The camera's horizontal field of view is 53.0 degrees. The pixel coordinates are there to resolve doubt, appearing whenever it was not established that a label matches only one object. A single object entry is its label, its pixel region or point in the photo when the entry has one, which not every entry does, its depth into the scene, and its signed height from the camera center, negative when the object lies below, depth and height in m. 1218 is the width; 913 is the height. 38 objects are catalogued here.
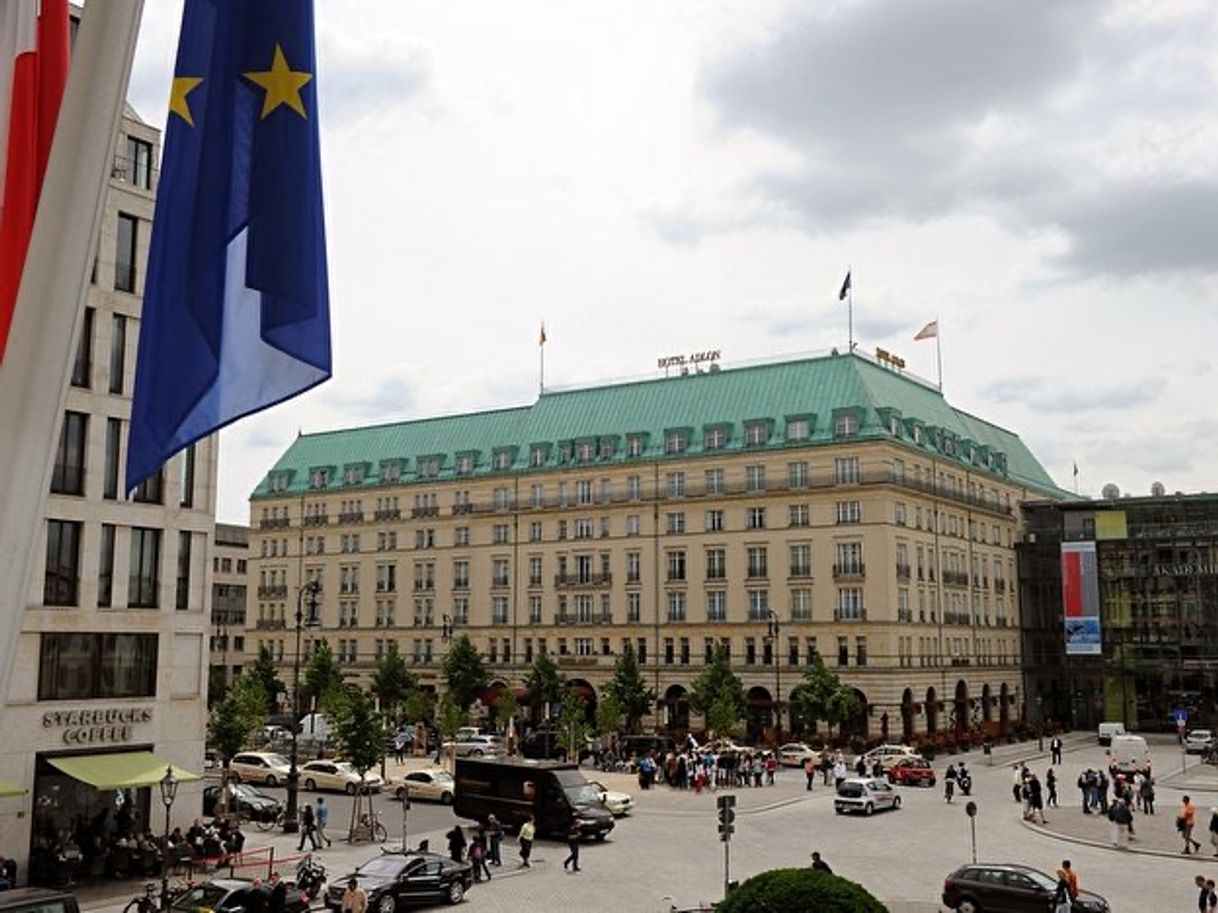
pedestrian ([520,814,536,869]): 35.69 -6.08
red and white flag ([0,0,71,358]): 8.33 +3.65
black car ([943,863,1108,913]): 28.55 -6.09
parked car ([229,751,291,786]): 55.47 -6.15
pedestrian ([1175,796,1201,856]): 37.31 -5.91
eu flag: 8.34 +2.73
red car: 57.88 -6.76
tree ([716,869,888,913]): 16.27 -3.54
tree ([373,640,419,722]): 87.19 -3.60
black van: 39.81 -5.47
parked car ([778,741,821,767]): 66.81 -6.76
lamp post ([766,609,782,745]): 71.75 -2.10
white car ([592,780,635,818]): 45.34 -6.38
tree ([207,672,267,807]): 46.53 -3.58
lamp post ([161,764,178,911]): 28.08 -4.32
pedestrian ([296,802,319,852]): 38.25 -5.96
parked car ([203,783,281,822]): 44.59 -6.22
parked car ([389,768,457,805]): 51.25 -6.39
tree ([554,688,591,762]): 63.56 -5.11
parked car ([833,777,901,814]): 46.22 -6.26
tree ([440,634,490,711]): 86.81 -2.88
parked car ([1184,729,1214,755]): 72.62 -6.65
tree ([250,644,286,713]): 91.56 -3.24
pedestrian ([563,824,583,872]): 34.53 -6.13
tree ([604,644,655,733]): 75.50 -3.73
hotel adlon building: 78.31 +6.52
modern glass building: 91.62 +0.89
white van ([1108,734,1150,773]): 56.53 -5.70
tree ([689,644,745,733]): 70.62 -3.34
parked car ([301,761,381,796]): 53.19 -6.21
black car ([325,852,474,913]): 29.42 -6.05
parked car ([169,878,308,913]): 26.92 -5.81
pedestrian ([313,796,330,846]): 39.16 -5.97
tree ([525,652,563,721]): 81.62 -3.44
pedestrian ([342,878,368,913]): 26.72 -5.83
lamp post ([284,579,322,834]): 41.62 -5.88
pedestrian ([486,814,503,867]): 36.31 -6.17
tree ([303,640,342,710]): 87.44 -2.96
